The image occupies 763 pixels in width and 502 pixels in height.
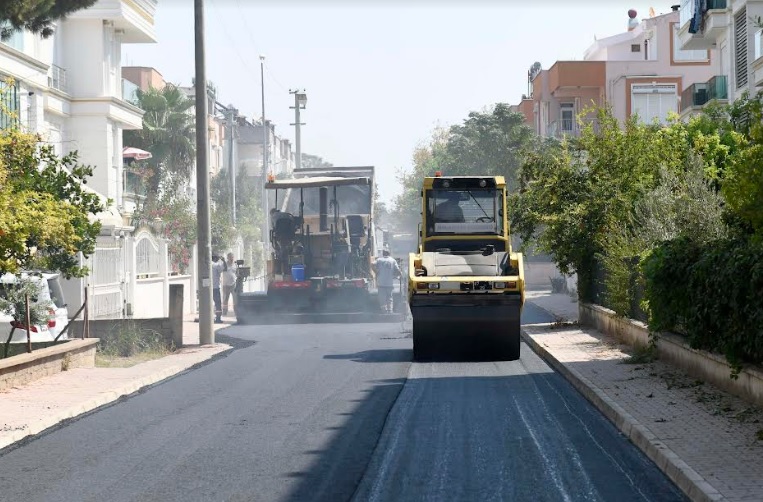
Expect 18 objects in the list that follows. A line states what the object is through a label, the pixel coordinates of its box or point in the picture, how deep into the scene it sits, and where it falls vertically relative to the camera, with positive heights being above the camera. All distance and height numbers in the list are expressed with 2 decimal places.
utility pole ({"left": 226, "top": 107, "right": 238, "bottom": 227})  61.80 +4.78
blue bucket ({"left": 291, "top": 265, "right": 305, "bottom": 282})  31.94 -0.30
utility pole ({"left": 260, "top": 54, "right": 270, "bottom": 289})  66.19 +9.02
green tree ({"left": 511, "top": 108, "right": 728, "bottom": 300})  26.16 +1.69
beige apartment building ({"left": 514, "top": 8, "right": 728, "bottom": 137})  61.66 +9.47
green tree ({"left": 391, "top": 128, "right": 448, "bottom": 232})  105.69 +7.96
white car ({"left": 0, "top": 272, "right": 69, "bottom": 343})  19.52 -0.81
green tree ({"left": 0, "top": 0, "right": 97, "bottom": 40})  15.36 +3.28
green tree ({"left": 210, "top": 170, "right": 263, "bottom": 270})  68.50 +3.56
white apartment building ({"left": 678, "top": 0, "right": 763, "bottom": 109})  37.50 +7.63
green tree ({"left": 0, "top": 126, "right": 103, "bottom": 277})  16.66 +0.78
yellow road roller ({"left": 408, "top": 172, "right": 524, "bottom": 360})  19.80 -0.25
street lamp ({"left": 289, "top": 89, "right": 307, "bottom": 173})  70.12 +9.68
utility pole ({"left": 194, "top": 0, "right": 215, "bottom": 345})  24.91 +1.44
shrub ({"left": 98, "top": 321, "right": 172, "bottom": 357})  23.08 -1.49
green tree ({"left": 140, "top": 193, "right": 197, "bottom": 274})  42.80 +1.62
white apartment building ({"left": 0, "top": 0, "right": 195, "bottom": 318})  30.98 +4.96
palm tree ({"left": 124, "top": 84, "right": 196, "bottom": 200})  55.00 +5.93
